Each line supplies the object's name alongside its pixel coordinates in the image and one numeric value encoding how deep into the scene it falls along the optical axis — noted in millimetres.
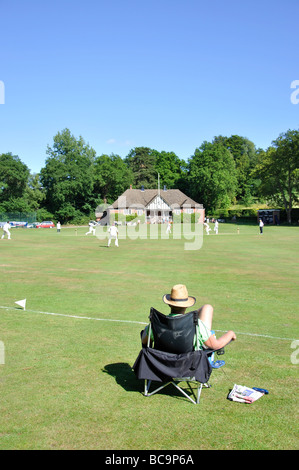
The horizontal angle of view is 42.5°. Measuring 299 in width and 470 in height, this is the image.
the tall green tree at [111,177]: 99875
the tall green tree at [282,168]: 69500
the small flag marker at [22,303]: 9656
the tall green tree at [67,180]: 89188
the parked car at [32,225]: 77038
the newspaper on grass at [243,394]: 5047
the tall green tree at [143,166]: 115875
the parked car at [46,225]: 77088
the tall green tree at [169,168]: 108931
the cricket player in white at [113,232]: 30216
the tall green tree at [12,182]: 86000
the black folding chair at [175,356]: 4988
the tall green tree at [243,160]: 114625
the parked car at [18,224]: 76981
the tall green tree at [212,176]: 91625
